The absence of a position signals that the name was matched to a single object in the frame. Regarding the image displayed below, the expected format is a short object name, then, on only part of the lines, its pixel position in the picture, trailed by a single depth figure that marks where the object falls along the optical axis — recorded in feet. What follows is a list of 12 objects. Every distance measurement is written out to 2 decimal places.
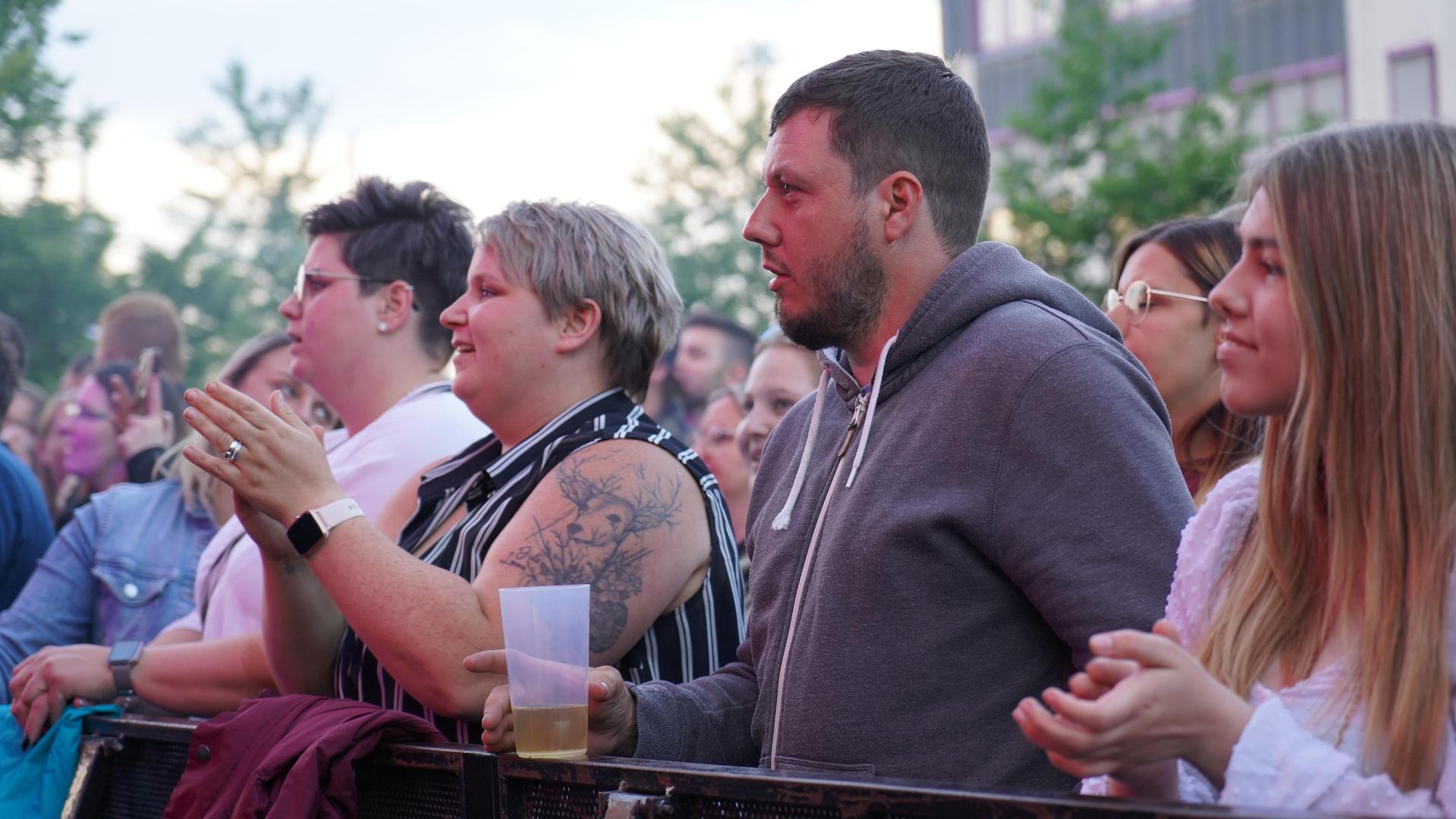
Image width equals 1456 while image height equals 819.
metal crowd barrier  5.40
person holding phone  20.13
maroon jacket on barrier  8.02
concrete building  78.74
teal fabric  10.66
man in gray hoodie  7.23
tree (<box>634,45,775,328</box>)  123.95
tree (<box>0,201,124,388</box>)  73.00
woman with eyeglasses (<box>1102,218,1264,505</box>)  11.60
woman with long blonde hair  5.18
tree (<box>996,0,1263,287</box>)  67.46
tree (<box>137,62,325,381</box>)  149.48
